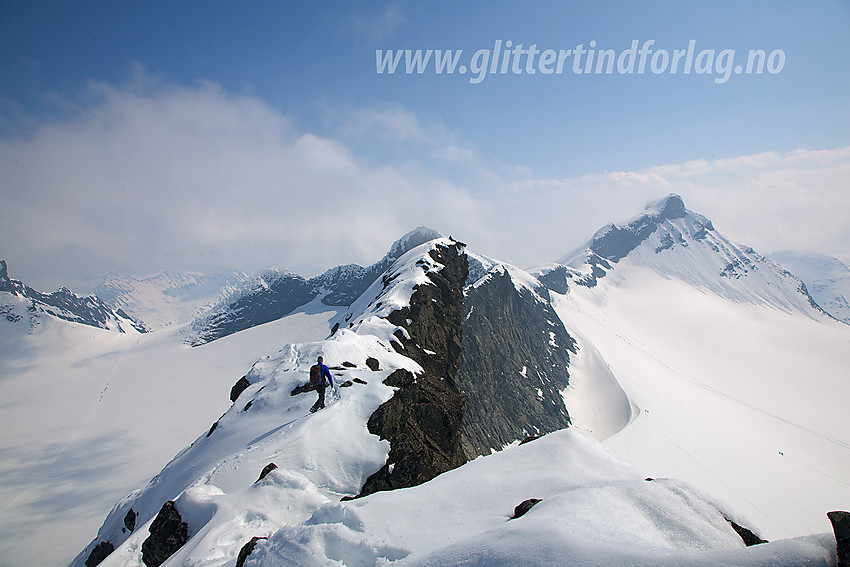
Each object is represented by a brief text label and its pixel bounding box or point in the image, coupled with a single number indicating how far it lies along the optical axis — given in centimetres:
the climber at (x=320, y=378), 1336
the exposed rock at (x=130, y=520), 1383
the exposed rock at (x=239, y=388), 2019
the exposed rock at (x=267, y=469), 1005
